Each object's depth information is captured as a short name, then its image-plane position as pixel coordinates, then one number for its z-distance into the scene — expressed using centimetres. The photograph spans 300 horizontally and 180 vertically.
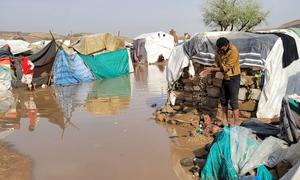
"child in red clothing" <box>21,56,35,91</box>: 1135
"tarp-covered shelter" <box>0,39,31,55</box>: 1578
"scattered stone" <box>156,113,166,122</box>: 646
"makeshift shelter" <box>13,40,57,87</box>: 1253
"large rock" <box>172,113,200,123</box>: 601
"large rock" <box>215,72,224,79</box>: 595
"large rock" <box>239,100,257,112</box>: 570
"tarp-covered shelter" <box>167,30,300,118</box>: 554
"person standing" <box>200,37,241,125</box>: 488
